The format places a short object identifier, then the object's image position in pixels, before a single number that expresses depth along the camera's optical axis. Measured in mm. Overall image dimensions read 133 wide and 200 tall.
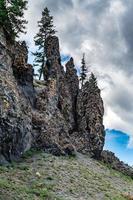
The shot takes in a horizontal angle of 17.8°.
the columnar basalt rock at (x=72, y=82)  89544
